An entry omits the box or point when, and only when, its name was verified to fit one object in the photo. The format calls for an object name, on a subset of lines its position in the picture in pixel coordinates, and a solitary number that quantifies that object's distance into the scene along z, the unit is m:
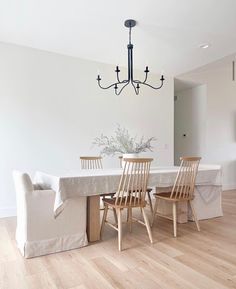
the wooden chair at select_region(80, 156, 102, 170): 3.70
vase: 3.12
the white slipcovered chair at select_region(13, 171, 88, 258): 2.29
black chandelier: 3.11
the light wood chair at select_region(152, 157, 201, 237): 2.89
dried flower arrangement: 4.54
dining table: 2.39
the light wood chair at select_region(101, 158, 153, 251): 2.51
